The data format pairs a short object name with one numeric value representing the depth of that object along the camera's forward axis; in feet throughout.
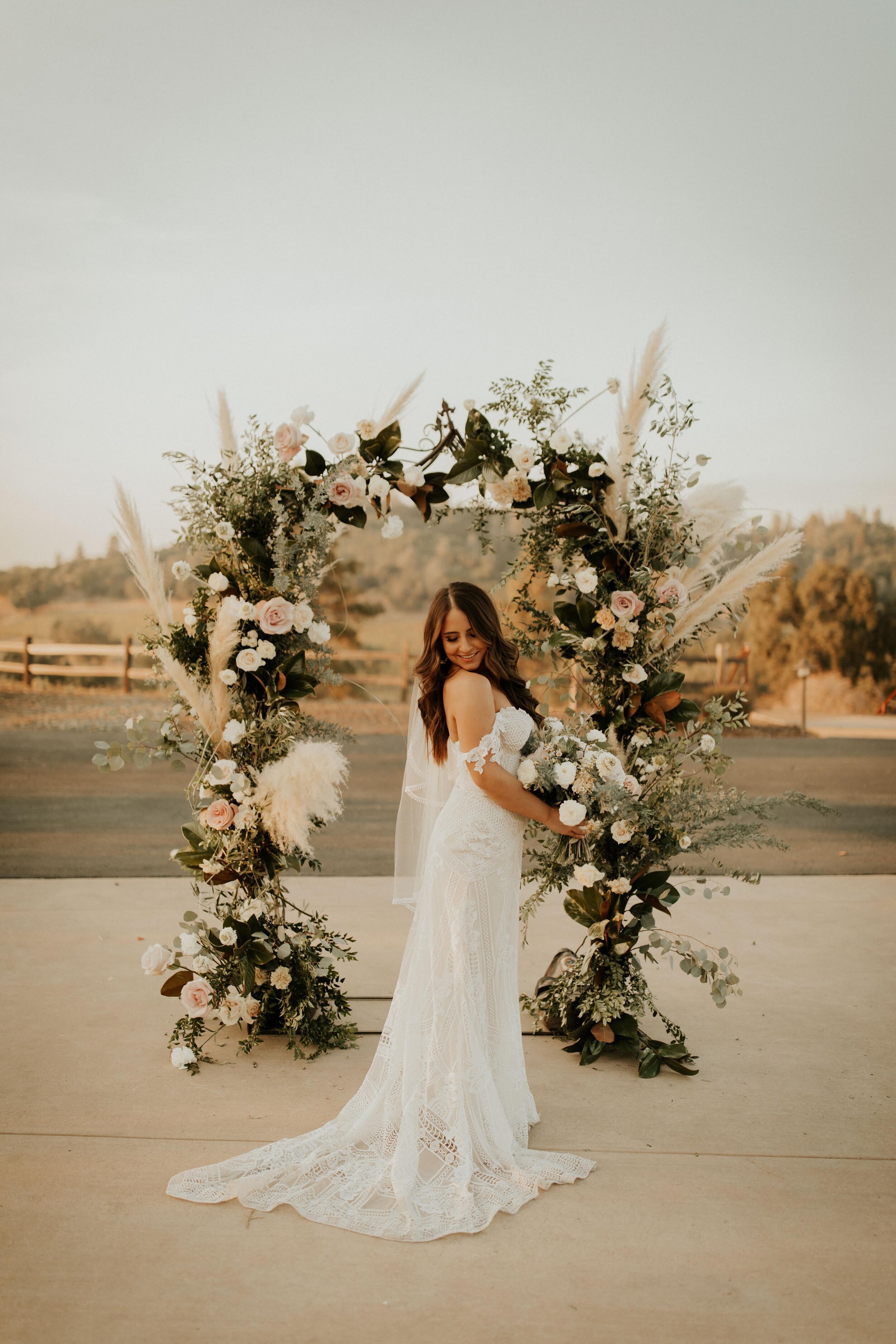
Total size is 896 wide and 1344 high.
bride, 9.00
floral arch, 11.64
